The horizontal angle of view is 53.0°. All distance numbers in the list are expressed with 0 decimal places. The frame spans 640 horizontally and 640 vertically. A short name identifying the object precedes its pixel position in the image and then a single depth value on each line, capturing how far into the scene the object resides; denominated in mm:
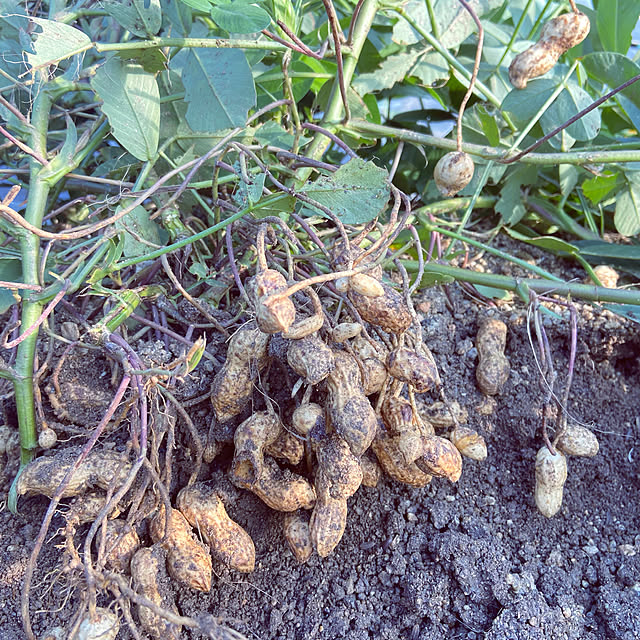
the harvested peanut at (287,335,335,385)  223
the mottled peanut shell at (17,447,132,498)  239
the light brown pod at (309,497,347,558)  237
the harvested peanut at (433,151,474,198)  287
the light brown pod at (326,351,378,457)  227
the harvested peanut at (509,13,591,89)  293
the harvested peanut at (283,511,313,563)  248
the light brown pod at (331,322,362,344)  235
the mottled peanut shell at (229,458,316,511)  247
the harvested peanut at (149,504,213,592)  237
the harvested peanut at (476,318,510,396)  313
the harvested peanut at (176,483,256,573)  247
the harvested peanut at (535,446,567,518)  279
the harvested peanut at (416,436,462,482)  243
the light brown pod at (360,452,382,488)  262
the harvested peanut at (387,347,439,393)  230
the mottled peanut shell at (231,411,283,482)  242
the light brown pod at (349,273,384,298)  217
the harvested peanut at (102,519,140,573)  232
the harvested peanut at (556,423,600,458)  285
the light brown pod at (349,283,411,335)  225
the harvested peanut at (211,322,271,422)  242
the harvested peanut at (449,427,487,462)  277
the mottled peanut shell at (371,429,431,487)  255
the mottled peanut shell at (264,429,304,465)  255
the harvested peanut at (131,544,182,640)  222
